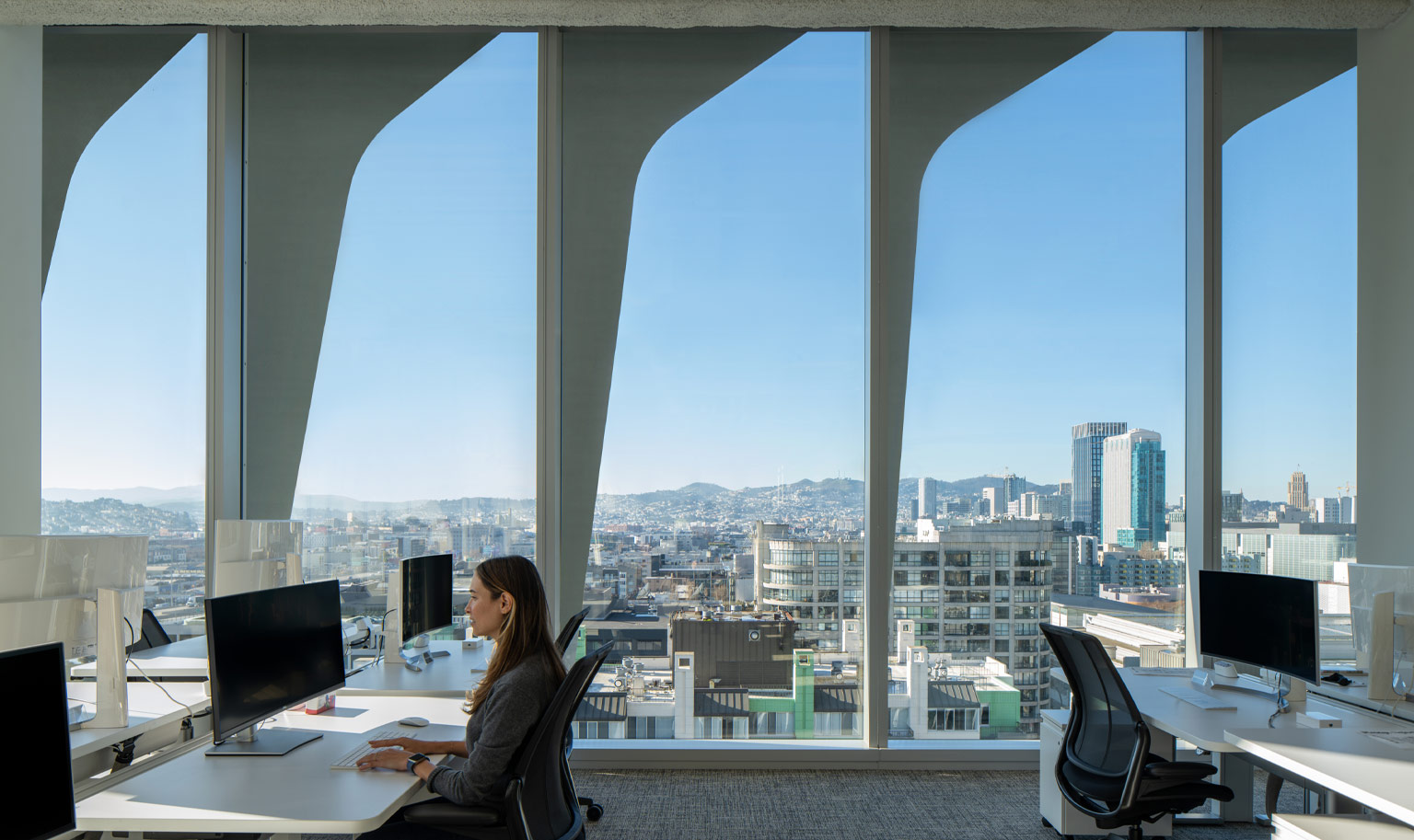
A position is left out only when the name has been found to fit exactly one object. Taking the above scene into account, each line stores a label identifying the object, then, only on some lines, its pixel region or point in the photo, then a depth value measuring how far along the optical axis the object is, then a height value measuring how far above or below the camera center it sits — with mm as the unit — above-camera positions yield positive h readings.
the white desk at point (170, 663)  3402 -976
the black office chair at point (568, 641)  2976 -794
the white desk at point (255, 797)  1926 -900
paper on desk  2735 -1006
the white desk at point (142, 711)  2426 -922
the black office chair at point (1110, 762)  2867 -1161
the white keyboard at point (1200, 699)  3168 -1023
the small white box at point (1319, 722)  2955 -1015
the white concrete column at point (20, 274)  4500 +913
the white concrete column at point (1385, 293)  4121 +774
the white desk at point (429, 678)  3125 -980
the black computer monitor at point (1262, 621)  3088 -723
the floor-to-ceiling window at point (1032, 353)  4586 +497
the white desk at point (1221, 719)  2877 -1032
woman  2164 -692
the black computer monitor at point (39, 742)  1464 -559
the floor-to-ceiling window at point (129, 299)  4746 +805
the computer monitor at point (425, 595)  3652 -720
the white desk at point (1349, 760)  2268 -995
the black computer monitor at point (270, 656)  2279 -654
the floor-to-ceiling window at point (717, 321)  4625 +674
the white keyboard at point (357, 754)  2266 -903
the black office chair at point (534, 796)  2146 -955
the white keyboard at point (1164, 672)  3846 -1083
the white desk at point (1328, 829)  2268 -1090
